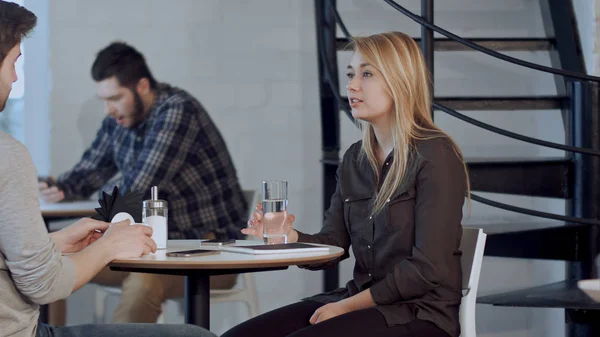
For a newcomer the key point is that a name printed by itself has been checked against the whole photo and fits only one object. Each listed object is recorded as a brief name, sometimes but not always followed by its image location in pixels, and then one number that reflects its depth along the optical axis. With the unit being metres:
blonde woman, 4.38
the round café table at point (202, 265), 4.27
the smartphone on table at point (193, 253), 4.37
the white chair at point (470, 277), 4.56
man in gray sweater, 3.89
